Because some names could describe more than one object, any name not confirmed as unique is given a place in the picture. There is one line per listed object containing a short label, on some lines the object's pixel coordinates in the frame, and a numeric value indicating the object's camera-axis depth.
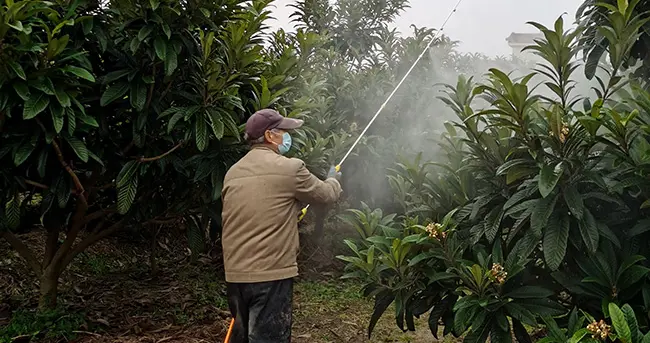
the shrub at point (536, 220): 2.18
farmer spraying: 2.83
